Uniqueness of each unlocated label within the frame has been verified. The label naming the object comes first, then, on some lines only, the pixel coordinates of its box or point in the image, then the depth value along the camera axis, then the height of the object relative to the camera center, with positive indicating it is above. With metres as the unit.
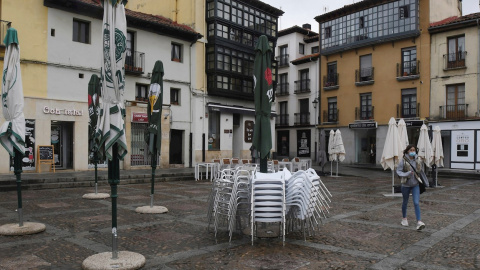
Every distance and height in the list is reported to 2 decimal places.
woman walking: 8.04 -0.77
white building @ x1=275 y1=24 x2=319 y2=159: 36.94 +4.65
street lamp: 36.06 +3.30
